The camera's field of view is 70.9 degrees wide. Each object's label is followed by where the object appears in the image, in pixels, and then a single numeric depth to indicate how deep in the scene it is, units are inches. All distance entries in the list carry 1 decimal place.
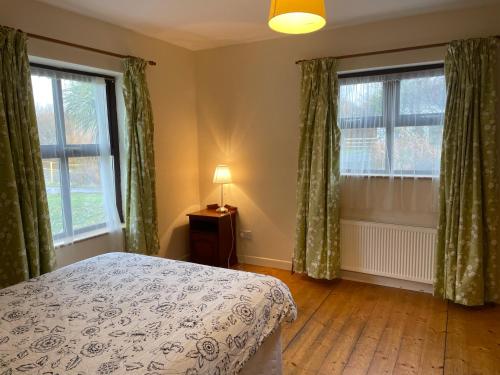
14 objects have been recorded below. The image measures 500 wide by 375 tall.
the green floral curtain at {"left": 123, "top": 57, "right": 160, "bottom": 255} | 127.0
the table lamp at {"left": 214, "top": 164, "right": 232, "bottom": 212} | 150.1
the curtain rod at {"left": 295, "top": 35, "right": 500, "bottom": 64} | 115.3
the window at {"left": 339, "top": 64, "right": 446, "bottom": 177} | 119.4
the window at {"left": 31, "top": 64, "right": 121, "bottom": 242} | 109.5
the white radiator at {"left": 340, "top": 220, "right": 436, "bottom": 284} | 123.3
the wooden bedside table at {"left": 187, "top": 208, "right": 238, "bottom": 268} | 150.8
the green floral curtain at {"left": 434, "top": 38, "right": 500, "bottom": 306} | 107.9
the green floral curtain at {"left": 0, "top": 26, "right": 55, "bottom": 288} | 91.1
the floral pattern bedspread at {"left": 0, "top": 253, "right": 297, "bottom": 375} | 51.7
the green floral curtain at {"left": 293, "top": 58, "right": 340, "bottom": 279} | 129.9
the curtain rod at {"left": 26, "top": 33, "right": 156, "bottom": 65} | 100.4
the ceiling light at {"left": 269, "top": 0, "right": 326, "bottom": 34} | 60.8
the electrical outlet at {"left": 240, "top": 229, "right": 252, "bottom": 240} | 160.4
